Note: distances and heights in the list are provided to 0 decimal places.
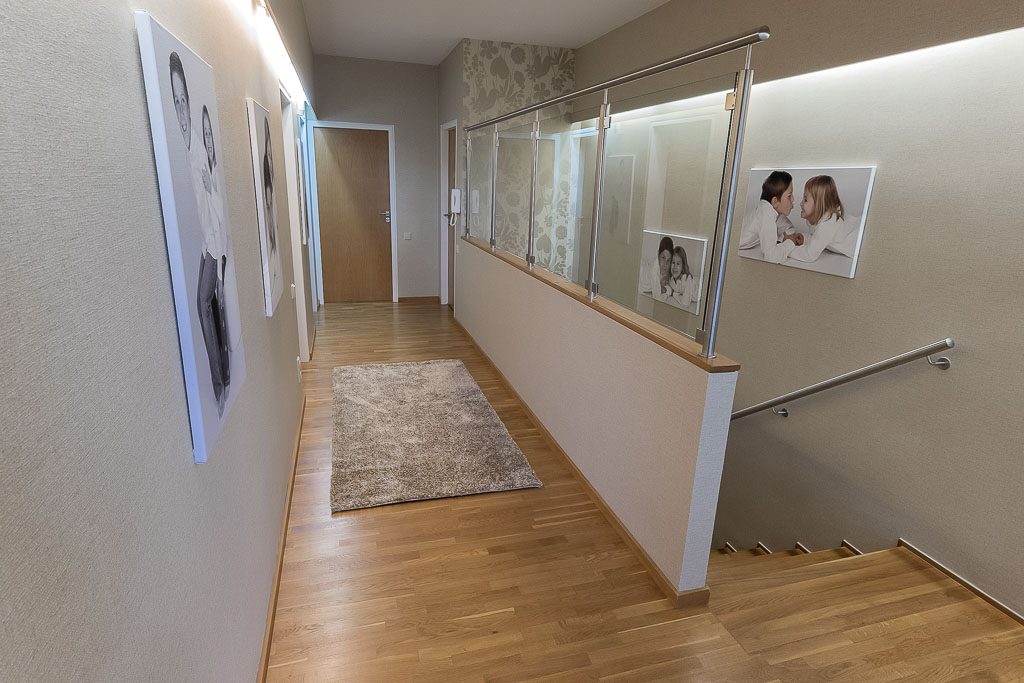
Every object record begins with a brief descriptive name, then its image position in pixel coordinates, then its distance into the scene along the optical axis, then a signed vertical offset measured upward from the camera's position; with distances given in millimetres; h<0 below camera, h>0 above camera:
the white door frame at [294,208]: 4137 -195
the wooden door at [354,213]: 6770 -356
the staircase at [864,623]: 1895 -1532
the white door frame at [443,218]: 6750 -374
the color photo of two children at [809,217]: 2936 -102
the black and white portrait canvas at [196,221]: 954 -84
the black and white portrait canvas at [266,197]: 2029 -66
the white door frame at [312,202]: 6375 -244
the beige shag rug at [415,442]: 2990 -1528
